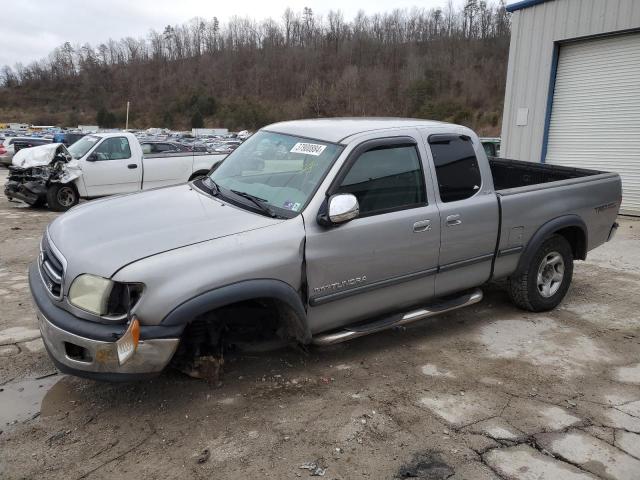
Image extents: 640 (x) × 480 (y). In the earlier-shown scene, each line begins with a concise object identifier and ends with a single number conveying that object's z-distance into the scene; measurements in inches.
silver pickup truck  116.4
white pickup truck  445.7
